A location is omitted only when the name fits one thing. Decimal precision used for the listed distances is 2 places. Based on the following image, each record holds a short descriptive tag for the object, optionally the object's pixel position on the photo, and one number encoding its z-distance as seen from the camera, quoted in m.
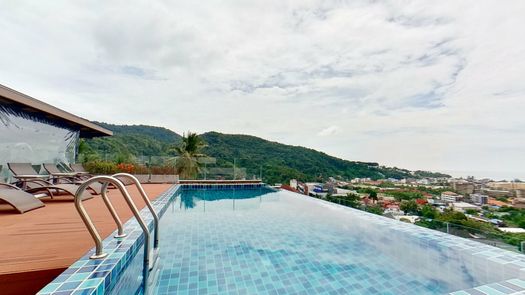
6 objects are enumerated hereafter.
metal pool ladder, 1.96
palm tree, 13.42
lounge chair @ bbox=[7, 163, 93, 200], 4.85
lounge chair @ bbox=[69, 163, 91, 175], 8.65
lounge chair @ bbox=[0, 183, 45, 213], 3.72
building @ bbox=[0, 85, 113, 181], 6.06
